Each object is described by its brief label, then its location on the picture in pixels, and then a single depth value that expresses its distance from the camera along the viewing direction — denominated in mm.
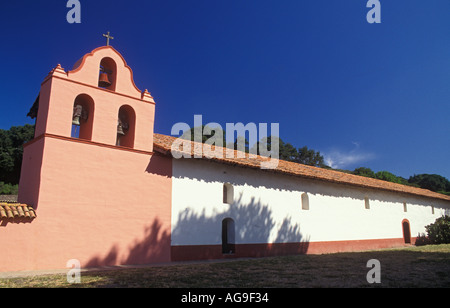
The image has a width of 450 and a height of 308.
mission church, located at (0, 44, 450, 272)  10070
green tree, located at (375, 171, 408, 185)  49428
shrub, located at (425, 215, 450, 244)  24188
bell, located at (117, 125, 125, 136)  12384
